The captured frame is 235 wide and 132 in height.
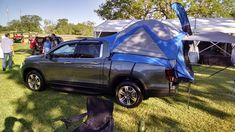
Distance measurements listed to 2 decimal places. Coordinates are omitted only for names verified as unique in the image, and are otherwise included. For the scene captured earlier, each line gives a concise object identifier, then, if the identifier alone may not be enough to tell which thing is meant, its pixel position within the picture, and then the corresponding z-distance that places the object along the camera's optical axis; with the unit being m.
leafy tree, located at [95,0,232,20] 18.31
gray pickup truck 3.82
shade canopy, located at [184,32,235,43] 4.51
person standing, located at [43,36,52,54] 10.02
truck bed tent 4.08
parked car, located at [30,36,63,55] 12.92
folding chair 2.34
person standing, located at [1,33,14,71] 6.93
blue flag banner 4.99
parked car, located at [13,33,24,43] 22.95
